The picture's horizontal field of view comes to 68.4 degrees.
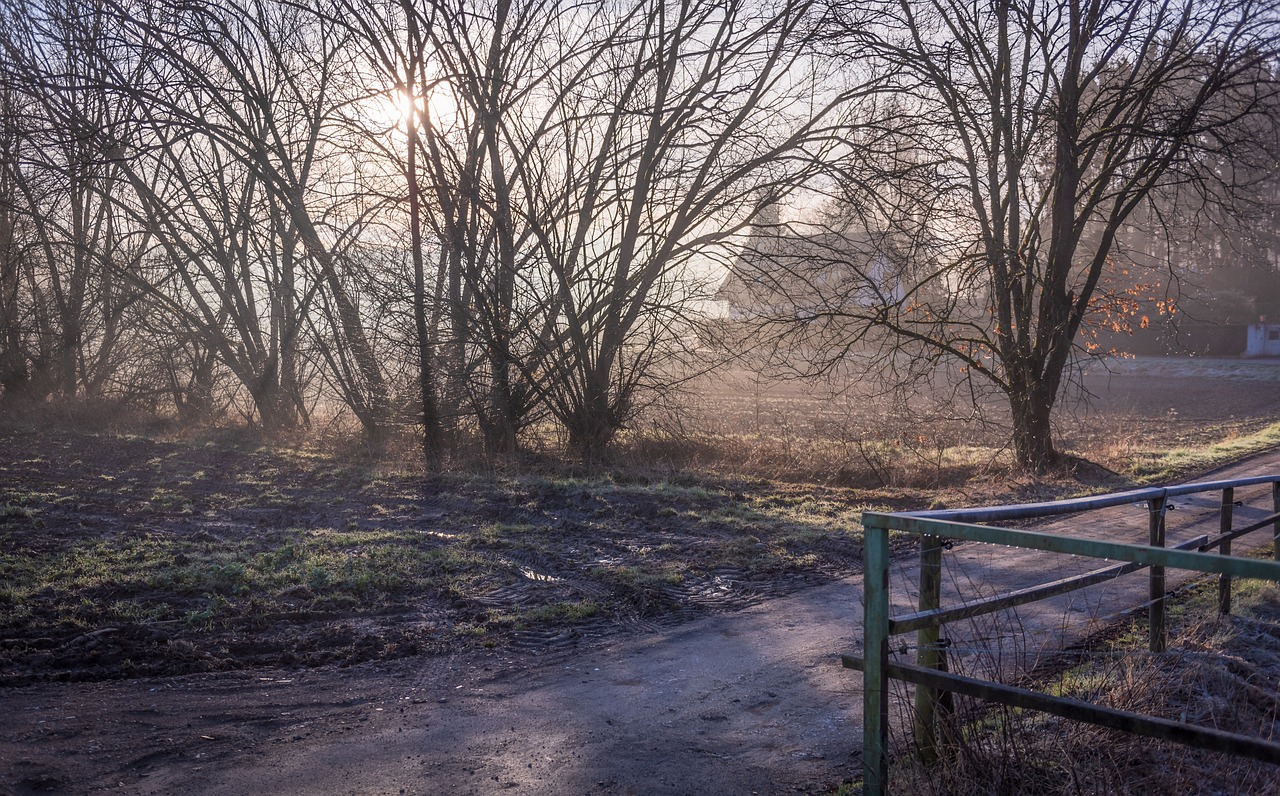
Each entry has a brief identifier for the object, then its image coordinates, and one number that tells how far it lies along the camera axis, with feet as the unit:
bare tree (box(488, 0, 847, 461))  50.11
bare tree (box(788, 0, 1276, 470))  44.14
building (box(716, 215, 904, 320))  47.43
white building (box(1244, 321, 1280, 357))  161.79
